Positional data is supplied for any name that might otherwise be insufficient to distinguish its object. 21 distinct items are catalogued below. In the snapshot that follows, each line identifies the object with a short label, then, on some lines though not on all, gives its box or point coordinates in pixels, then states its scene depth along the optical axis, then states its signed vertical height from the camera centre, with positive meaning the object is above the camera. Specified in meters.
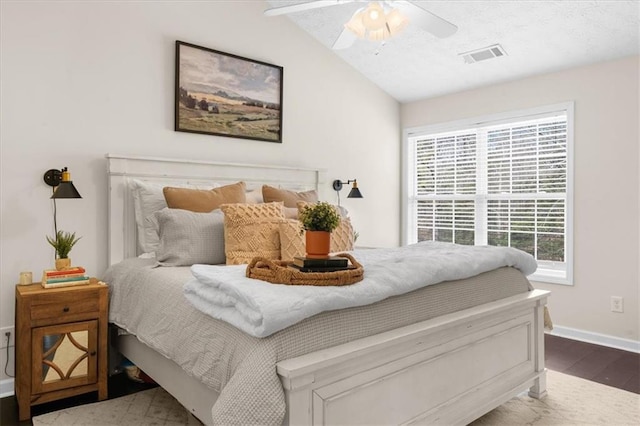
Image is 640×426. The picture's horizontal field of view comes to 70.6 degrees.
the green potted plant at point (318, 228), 1.78 -0.05
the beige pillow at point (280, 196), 3.40 +0.14
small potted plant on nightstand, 2.58 -0.21
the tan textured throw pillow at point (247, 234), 2.52 -0.11
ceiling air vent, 3.70 +1.36
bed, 1.39 -0.54
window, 3.89 +0.31
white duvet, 1.42 -0.27
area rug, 2.29 -1.04
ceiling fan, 2.29 +1.03
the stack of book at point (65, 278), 2.47 -0.36
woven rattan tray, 1.66 -0.23
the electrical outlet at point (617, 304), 3.48 -0.67
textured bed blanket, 1.35 -0.42
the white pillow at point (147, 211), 2.97 +0.02
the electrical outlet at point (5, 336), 2.67 -0.73
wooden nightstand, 2.33 -0.69
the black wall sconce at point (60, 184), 2.63 +0.17
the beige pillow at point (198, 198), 2.90 +0.10
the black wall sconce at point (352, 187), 4.18 +0.26
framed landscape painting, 3.38 +0.95
